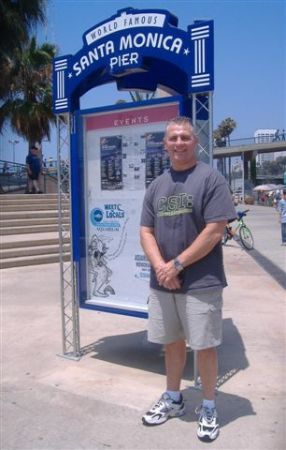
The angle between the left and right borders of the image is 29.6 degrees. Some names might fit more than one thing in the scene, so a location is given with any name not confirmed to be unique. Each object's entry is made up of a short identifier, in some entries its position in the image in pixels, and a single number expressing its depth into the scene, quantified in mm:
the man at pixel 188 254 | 3400
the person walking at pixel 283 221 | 14469
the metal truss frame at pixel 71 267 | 5176
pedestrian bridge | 77375
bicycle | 13969
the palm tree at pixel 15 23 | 17844
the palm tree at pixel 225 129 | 92812
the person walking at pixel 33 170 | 18608
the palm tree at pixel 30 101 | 22672
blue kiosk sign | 4359
